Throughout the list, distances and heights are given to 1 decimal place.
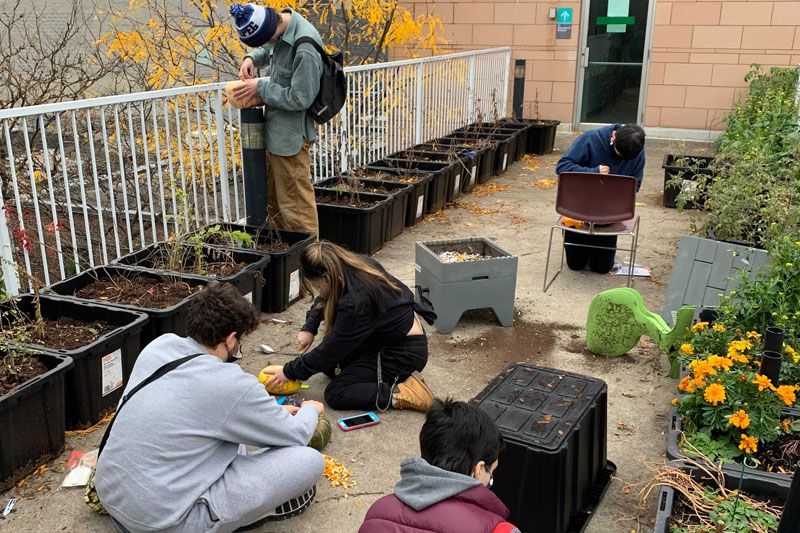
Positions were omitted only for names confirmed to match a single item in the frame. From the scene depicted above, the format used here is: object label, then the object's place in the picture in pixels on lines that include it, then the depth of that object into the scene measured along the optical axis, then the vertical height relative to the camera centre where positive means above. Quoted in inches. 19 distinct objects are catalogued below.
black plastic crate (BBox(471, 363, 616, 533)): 110.5 -61.1
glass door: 493.0 -17.7
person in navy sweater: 240.1 -41.3
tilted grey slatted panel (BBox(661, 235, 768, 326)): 191.2 -61.1
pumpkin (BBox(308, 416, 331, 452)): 140.2 -74.6
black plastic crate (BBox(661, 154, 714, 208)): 327.6 -61.1
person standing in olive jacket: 209.8 -17.5
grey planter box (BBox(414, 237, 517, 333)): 191.5 -64.4
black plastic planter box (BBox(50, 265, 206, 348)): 163.5 -59.9
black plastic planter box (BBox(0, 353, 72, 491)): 124.3 -66.5
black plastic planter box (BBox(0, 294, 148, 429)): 142.7 -62.9
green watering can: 169.8 -67.2
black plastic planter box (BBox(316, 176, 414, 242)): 273.0 -61.5
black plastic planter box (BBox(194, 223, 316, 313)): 208.2 -65.6
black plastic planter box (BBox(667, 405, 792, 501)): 108.6 -64.6
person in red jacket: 81.4 -49.8
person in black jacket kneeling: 148.2 -61.5
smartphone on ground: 150.4 -77.6
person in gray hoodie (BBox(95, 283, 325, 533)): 101.9 -57.1
